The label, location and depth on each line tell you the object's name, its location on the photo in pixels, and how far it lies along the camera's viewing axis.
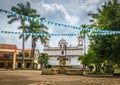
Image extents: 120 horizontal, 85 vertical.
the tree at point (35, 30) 28.35
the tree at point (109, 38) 15.60
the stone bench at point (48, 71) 17.08
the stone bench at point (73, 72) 18.13
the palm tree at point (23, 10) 28.02
